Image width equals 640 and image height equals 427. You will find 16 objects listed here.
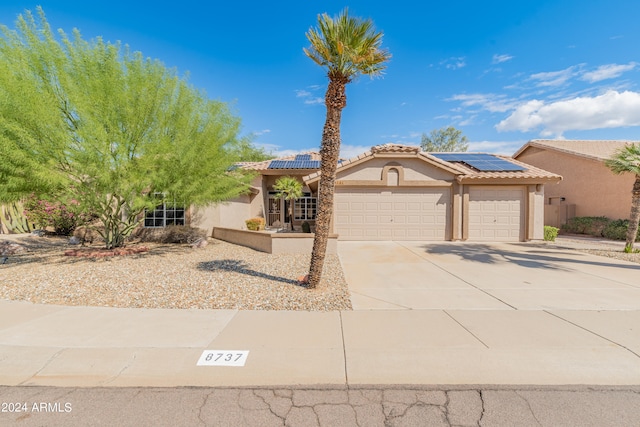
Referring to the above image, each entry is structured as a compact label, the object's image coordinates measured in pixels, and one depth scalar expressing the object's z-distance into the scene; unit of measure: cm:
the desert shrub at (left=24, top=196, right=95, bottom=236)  1395
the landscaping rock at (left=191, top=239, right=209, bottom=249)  1245
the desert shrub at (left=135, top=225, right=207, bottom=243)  1393
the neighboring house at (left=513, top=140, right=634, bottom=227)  1723
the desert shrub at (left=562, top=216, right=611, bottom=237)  1739
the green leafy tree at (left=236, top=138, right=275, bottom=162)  1239
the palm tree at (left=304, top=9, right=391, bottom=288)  591
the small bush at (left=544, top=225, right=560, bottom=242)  1462
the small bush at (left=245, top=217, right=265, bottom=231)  1595
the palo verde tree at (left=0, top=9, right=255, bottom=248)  763
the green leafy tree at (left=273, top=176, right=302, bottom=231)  1689
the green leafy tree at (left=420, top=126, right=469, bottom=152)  4519
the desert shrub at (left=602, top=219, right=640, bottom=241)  1600
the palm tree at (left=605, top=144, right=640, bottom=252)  1132
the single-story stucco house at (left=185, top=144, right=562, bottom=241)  1465
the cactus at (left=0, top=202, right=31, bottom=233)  1466
